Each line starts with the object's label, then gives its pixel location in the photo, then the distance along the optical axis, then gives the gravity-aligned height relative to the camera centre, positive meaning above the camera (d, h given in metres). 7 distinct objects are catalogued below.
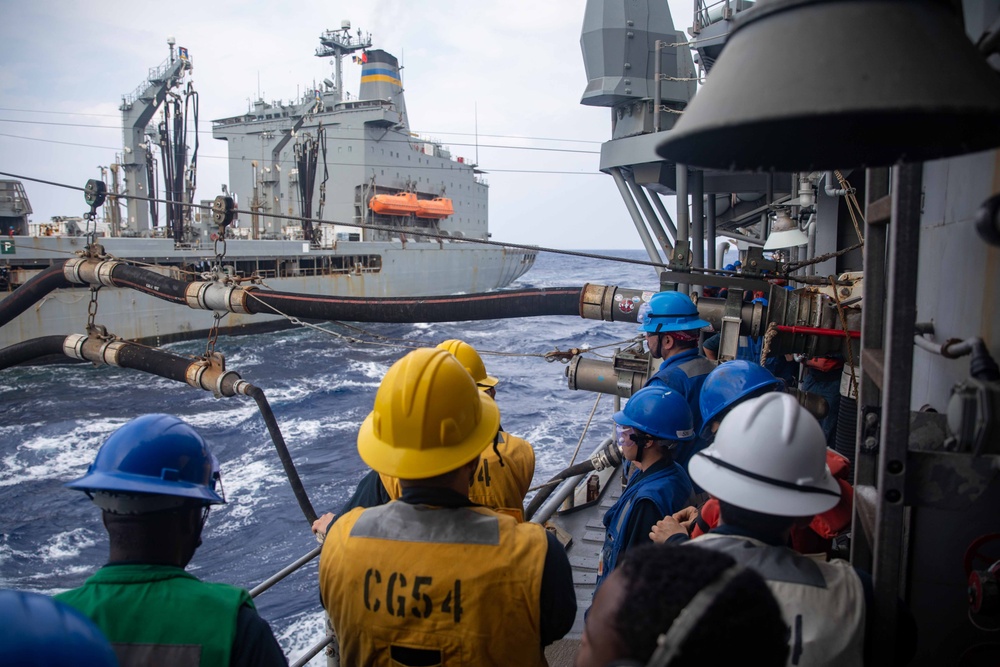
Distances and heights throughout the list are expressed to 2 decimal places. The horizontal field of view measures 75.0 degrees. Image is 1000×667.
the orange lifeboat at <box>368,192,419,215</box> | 36.38 +3.72
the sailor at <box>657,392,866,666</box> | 1.51 -0.59
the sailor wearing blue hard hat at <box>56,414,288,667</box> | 1.43 -0.70
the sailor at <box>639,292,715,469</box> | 4.06 -0.41
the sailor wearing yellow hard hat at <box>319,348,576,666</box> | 1.63 -0.75
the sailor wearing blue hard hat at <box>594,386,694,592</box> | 2.57 -0.80
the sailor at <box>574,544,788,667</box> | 0.98 -0.54
